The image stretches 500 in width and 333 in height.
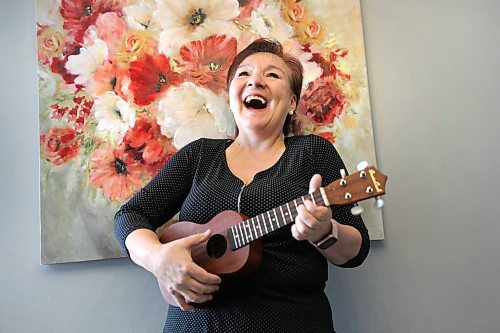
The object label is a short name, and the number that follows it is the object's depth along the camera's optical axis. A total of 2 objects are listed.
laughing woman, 0.87
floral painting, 1.23
